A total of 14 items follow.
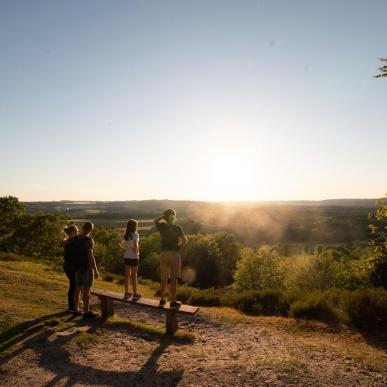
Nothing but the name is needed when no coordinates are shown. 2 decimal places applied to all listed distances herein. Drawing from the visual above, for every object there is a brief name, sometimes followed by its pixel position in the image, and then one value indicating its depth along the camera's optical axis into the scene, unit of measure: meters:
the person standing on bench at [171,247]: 8.70
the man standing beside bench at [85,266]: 9.22
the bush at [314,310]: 10.46
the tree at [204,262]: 46.53
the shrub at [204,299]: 14.00
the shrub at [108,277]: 21.62
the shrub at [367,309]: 9.80
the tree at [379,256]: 13.70
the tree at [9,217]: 38.59
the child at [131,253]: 9.42
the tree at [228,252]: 50.58
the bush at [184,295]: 14.85
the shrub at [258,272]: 36.59
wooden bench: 8.49
